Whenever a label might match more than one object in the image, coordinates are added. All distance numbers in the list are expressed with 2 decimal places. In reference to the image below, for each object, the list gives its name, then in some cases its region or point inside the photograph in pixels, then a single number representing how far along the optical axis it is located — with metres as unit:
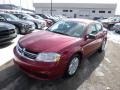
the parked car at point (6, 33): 3.67
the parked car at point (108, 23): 10.38
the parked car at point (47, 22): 9.43
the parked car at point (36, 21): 7.63
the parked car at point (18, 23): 5.66
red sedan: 2.05
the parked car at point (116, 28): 8.52
